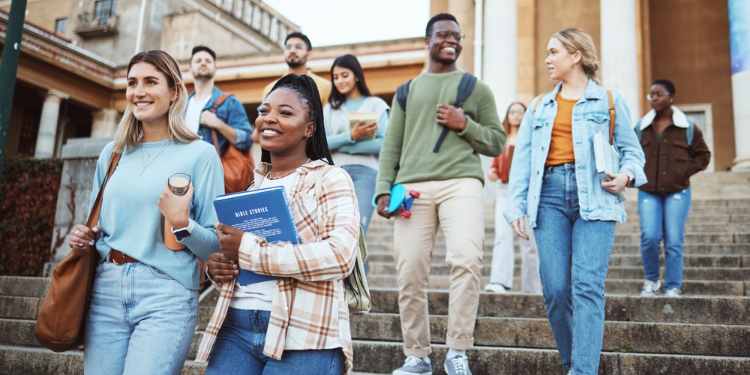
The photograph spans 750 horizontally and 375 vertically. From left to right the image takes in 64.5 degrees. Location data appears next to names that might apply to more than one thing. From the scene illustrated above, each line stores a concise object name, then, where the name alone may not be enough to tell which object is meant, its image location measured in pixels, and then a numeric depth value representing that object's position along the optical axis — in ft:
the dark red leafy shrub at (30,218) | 24.45
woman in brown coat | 18.76
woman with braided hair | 6.40
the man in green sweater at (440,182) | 12.16
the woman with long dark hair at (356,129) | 15.48
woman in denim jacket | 10.68
